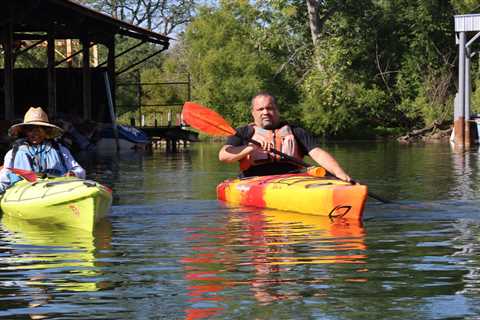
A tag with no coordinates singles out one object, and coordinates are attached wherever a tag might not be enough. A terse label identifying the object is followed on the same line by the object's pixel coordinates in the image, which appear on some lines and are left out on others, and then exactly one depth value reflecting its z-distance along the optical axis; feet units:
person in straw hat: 35.32
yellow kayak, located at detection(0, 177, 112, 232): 31.86
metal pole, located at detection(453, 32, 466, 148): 102.06
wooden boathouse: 75.51
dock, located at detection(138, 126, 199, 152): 112.47
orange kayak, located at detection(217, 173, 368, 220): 33.71
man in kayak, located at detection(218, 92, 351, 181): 36.70
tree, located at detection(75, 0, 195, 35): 213.05
